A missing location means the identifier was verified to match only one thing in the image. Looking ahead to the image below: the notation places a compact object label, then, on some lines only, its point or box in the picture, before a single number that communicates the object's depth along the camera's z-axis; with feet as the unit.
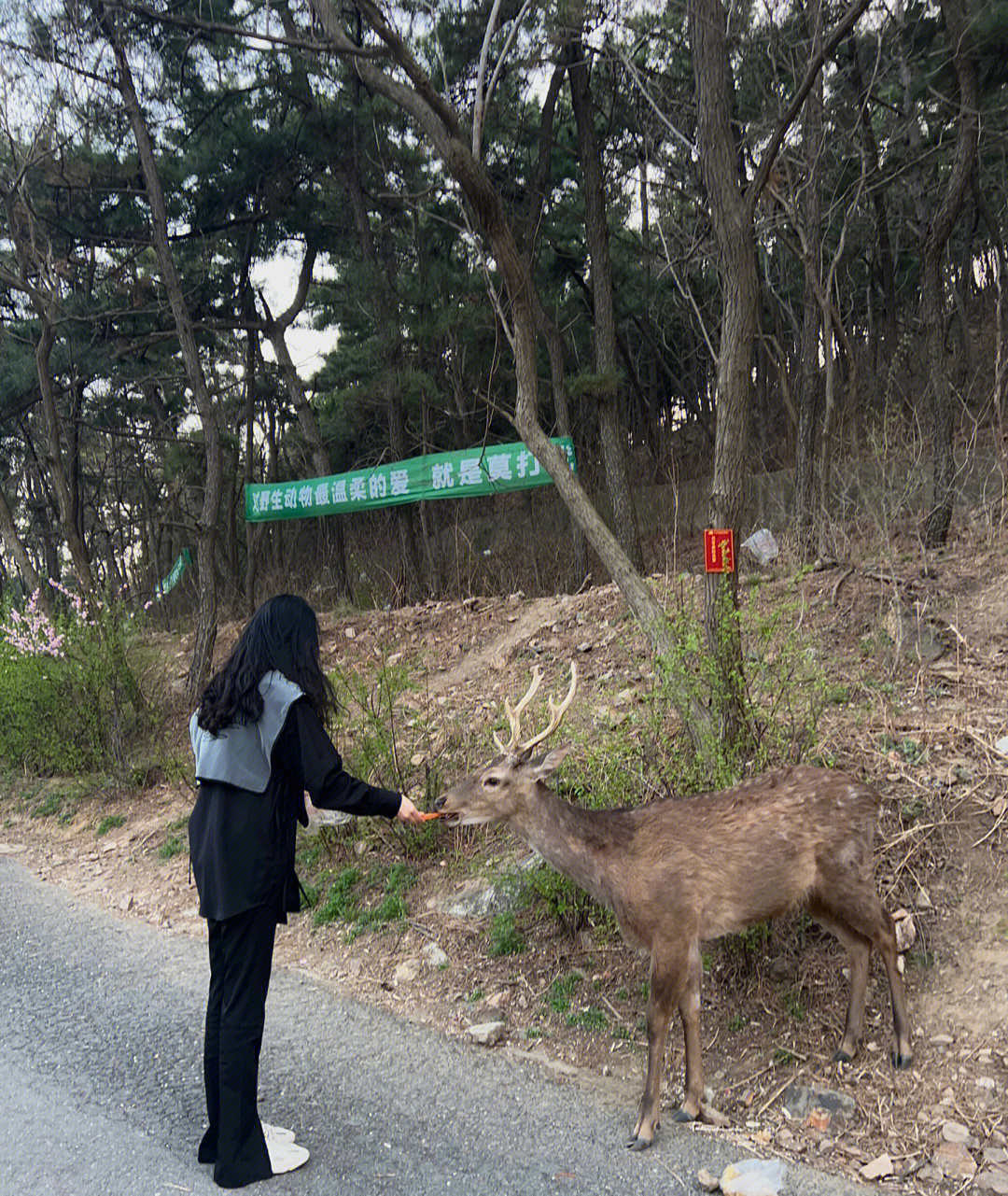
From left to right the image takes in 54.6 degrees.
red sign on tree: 18.34
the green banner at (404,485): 39.86
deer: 13.41
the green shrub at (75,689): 34.94
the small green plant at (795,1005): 14.90
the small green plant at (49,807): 33.47
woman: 12.13
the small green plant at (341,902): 21.36
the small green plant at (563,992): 16.43
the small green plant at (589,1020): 15.84
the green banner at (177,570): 50.14
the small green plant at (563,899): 17.40
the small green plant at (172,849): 27.48
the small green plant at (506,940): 18.26
